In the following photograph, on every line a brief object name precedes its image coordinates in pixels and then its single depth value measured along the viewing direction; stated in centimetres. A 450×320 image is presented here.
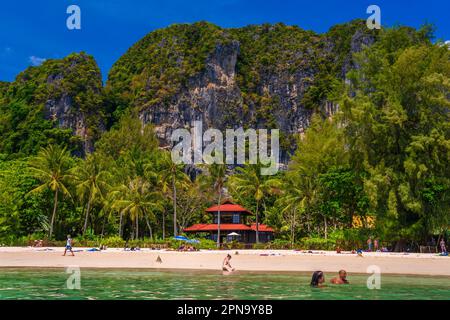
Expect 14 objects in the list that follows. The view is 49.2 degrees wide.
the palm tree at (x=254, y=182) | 6656
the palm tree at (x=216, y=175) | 7012
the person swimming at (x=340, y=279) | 2278
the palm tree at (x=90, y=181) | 6238
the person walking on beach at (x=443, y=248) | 3947
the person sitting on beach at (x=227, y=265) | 2917
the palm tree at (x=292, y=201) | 6110
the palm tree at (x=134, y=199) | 6025
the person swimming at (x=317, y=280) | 2159
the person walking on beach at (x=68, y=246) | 3760
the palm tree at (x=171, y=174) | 6588
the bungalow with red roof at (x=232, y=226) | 6938
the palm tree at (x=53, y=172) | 5941
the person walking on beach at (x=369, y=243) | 4391
